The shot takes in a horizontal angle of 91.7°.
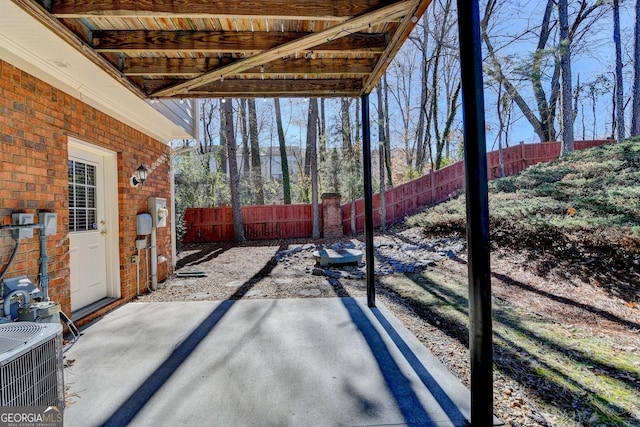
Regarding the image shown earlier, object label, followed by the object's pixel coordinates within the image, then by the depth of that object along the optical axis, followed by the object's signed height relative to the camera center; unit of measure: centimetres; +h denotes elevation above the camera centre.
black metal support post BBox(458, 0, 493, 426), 166 -1
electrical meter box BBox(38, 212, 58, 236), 273 +4
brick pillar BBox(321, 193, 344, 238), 1146 +4
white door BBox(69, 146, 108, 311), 348 -4
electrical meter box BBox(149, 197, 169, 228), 477 +18
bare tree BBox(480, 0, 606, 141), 1065 +537
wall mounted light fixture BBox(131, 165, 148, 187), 433 +67
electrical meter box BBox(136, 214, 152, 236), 440 -1
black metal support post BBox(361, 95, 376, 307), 377 +7
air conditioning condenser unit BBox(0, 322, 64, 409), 138 -66
